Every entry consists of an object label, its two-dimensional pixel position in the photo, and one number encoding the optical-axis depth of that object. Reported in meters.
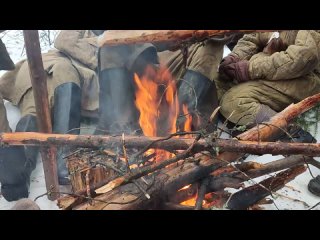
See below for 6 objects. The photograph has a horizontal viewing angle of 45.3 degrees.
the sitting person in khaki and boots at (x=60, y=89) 3.58
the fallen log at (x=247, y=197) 2.61
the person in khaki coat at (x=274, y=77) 3.73
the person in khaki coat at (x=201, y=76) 3.78
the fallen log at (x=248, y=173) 2.56
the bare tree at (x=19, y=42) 5.87
